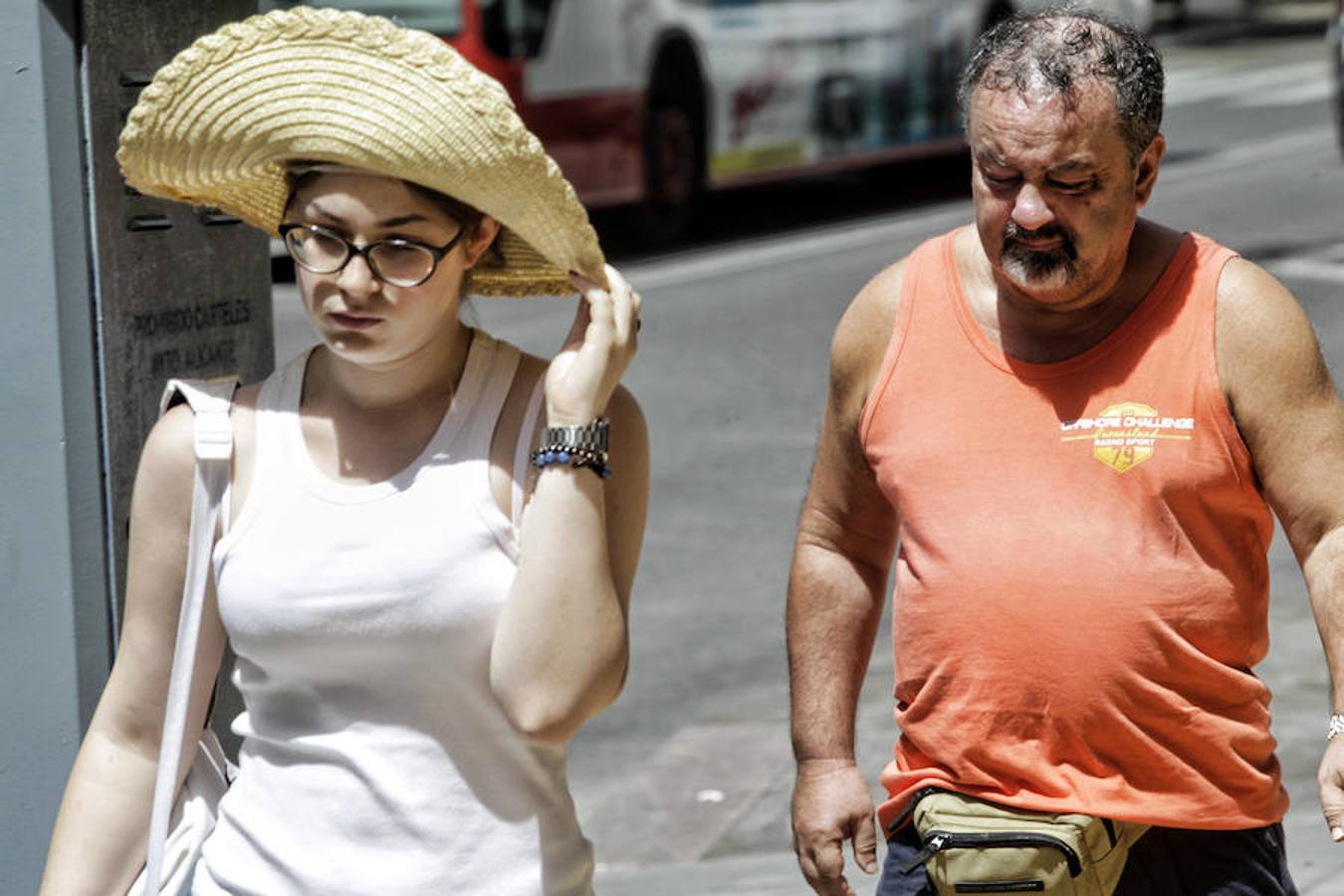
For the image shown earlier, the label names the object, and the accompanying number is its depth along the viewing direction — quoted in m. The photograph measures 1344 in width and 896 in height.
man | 5.48
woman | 5.02
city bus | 28.14
